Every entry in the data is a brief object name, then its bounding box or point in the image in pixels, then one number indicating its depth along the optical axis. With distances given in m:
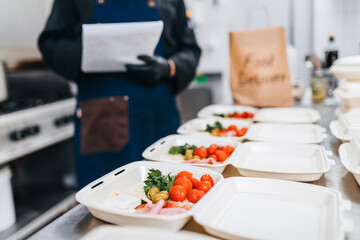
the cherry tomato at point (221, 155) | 1.04
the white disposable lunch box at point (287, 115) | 1.46
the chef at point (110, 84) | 1.55
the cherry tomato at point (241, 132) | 1.29
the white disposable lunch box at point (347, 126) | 1.10
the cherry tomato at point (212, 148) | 1.09
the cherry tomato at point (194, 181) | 0.84
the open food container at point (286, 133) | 1.21
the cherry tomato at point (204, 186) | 0.81
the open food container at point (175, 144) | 1.06
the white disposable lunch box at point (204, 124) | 1.42
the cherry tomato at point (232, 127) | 1.36
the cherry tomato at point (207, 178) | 0.85
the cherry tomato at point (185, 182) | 0.83
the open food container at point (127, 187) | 0.65
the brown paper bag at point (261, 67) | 1.72
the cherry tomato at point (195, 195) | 0.78
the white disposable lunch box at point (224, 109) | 1.70
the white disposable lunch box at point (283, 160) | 0.87
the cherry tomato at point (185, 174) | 0.87
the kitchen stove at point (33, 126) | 1.87
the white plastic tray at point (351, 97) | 1.38
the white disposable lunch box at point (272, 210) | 0.64
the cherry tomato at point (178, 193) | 0.79
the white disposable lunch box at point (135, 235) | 0.57
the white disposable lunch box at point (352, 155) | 0.84
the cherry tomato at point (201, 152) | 1.07
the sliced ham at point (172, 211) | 0.70
